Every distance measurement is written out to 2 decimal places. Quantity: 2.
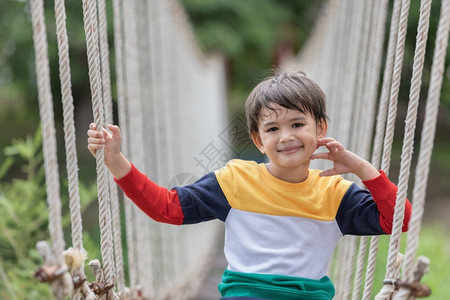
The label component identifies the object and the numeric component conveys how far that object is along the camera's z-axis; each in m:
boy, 2.90
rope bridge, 2.74
